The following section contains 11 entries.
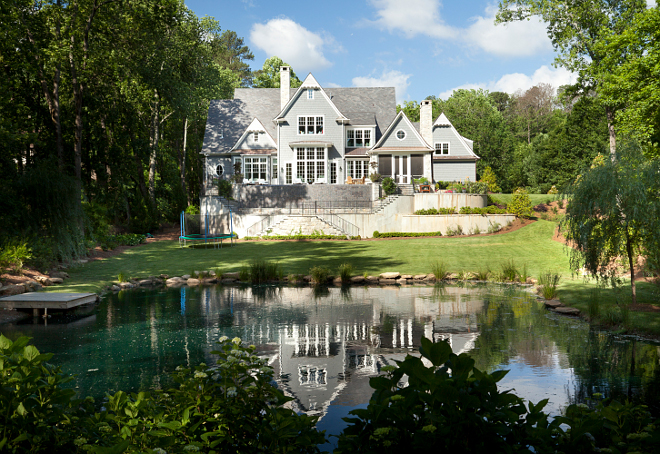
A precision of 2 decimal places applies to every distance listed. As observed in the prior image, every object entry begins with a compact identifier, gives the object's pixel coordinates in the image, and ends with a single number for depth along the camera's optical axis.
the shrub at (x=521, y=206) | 32.28
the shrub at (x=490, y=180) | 41.09
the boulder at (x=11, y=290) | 13.98
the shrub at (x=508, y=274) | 18.17
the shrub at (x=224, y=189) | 35.88
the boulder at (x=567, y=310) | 12.92
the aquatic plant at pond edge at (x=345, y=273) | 18.45
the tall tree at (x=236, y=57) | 74.44
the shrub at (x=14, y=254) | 15.49
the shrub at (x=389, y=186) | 34.62
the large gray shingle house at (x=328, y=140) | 39.50
